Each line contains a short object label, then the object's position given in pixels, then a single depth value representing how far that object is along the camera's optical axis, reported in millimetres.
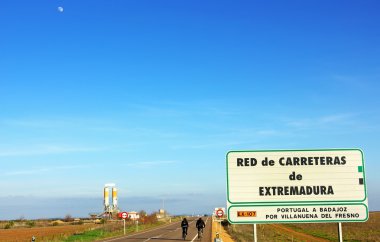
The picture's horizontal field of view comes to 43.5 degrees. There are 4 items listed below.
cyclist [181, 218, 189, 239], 36303
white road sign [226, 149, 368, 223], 10711
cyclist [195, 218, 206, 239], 37188
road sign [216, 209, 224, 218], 35688
